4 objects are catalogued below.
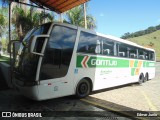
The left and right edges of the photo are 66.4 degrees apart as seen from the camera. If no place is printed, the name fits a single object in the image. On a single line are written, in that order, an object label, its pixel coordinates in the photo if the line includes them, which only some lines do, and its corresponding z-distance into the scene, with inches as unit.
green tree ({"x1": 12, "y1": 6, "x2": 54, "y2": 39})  460.0
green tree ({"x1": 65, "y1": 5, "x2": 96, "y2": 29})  487.5
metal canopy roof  251.7
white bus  165.7
